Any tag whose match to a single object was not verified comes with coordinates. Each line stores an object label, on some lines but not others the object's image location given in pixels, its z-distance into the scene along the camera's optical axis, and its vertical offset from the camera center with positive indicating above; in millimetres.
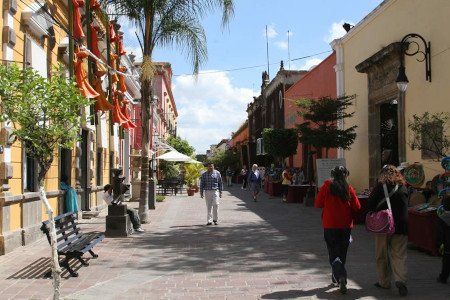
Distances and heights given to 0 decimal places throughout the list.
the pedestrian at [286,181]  21844 -628
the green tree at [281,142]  27031 +1196
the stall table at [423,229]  8688 -1086
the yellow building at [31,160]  9508 +281
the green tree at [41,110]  5727 +638
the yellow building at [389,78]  12898 +2505
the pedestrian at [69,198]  13516 -748
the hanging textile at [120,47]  18375 +4249
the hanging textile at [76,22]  12742 +3447
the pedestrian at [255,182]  22031 -644
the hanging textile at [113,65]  16738 +3203
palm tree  13742 +3639
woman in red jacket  6590 -602
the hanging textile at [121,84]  18828 +2921
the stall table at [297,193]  21078 -1065
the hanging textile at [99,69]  14806 +2892
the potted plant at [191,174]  29870 -399
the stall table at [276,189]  25344 -1080
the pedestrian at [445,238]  6797 -941
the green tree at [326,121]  17188 +1417
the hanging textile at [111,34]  16619 +4228
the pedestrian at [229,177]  39753 -772
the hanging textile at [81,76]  11852 +2087
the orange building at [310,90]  22438 +3686
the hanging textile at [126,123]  17727 +1481
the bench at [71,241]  7336 -1110
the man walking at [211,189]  13688 -570
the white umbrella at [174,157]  29391 +559
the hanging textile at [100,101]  13883 +1734
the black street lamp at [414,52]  11766 +2798
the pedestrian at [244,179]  36378 -874
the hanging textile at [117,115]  16792 +1658
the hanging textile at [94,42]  14469 +3420
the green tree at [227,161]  57844 +626
